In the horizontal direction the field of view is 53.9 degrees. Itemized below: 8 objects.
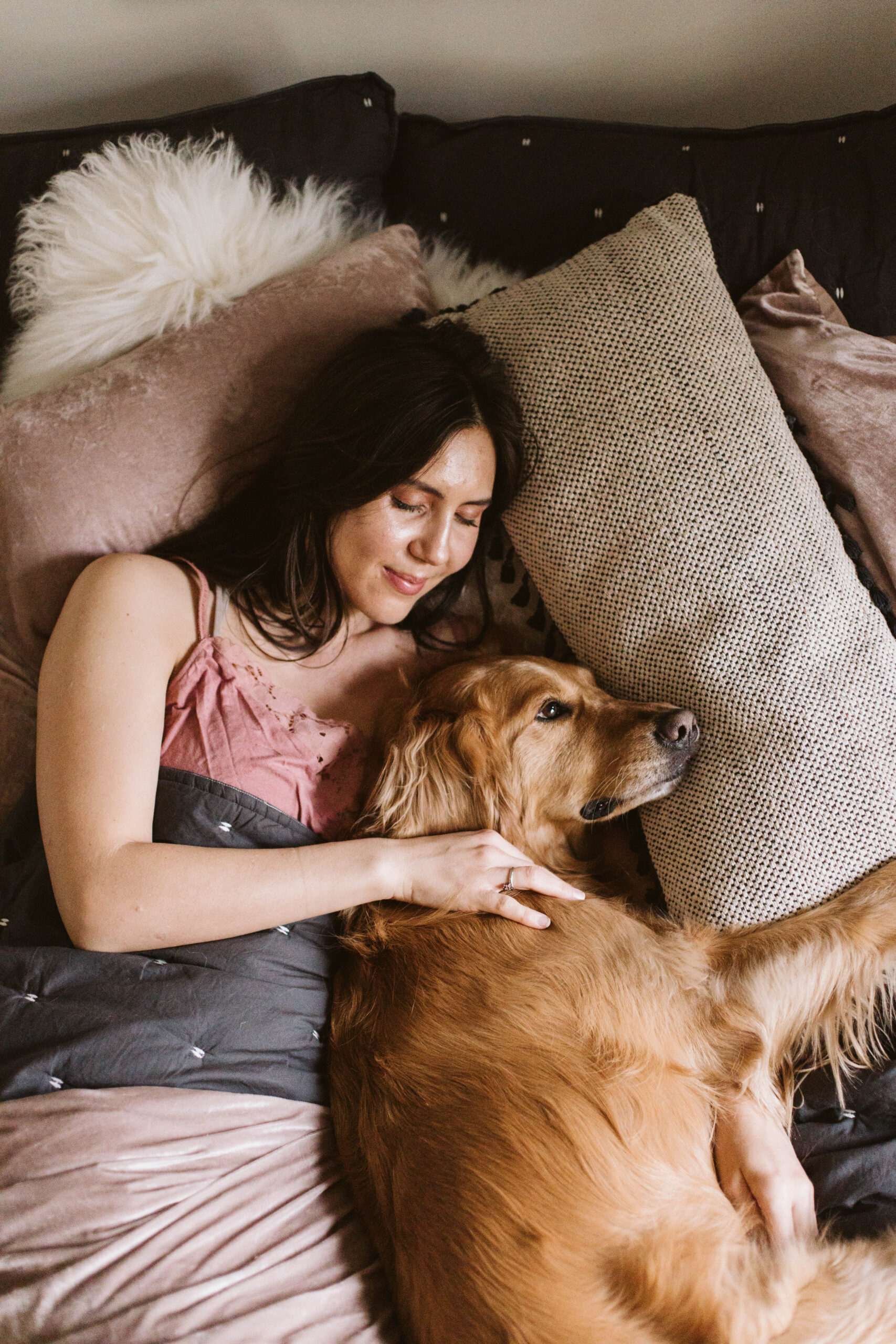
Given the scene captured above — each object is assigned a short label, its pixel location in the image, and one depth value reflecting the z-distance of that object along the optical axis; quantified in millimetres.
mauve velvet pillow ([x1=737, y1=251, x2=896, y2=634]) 1722
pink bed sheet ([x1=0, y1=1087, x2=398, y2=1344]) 1192
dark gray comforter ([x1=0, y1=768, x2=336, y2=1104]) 1391
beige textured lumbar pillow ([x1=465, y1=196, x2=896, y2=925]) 1535
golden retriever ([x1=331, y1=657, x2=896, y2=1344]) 1235
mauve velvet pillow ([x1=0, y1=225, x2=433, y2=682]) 1760
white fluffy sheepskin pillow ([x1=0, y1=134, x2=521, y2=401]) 1921
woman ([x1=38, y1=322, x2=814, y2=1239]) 1463
